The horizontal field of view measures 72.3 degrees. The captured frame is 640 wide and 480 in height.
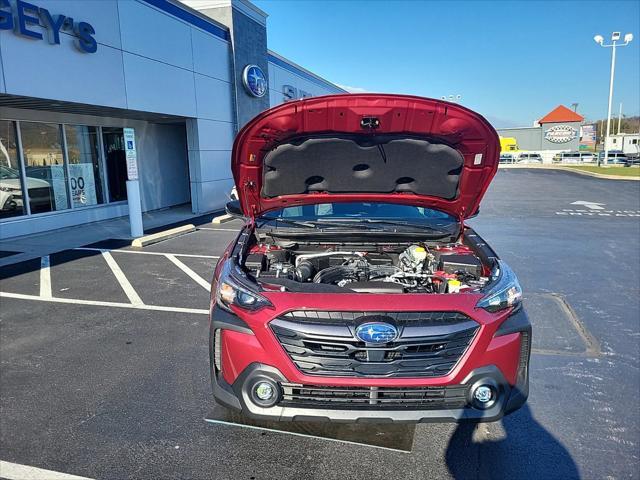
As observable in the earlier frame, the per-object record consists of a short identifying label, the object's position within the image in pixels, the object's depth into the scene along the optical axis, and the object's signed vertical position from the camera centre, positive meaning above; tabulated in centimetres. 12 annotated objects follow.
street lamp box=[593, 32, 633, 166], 3123 +848
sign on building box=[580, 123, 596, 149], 6881 +395
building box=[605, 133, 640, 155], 6469 +288
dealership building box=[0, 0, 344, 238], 821 +163
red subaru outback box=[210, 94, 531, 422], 224 -69
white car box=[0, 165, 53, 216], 934 -35
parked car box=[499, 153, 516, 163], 5302 +61
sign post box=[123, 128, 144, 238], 883 -33
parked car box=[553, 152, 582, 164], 5094 +48
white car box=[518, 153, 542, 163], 5388 +68
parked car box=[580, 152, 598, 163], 4947 +43
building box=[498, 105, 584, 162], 6250 +422
